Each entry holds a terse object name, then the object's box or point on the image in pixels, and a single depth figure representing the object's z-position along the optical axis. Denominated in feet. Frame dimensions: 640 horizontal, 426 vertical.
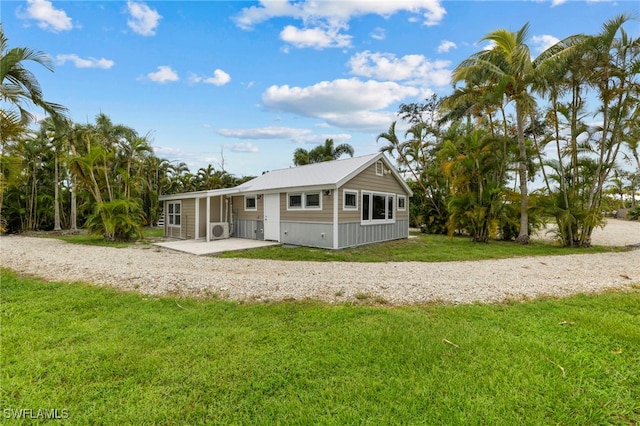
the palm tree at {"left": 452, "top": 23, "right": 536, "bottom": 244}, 36.14
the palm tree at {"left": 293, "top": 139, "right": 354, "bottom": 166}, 84.28
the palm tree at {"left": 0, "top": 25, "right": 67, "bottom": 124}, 20.47
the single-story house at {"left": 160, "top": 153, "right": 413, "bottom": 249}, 37.06
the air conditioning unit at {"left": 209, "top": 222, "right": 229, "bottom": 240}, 44.50
